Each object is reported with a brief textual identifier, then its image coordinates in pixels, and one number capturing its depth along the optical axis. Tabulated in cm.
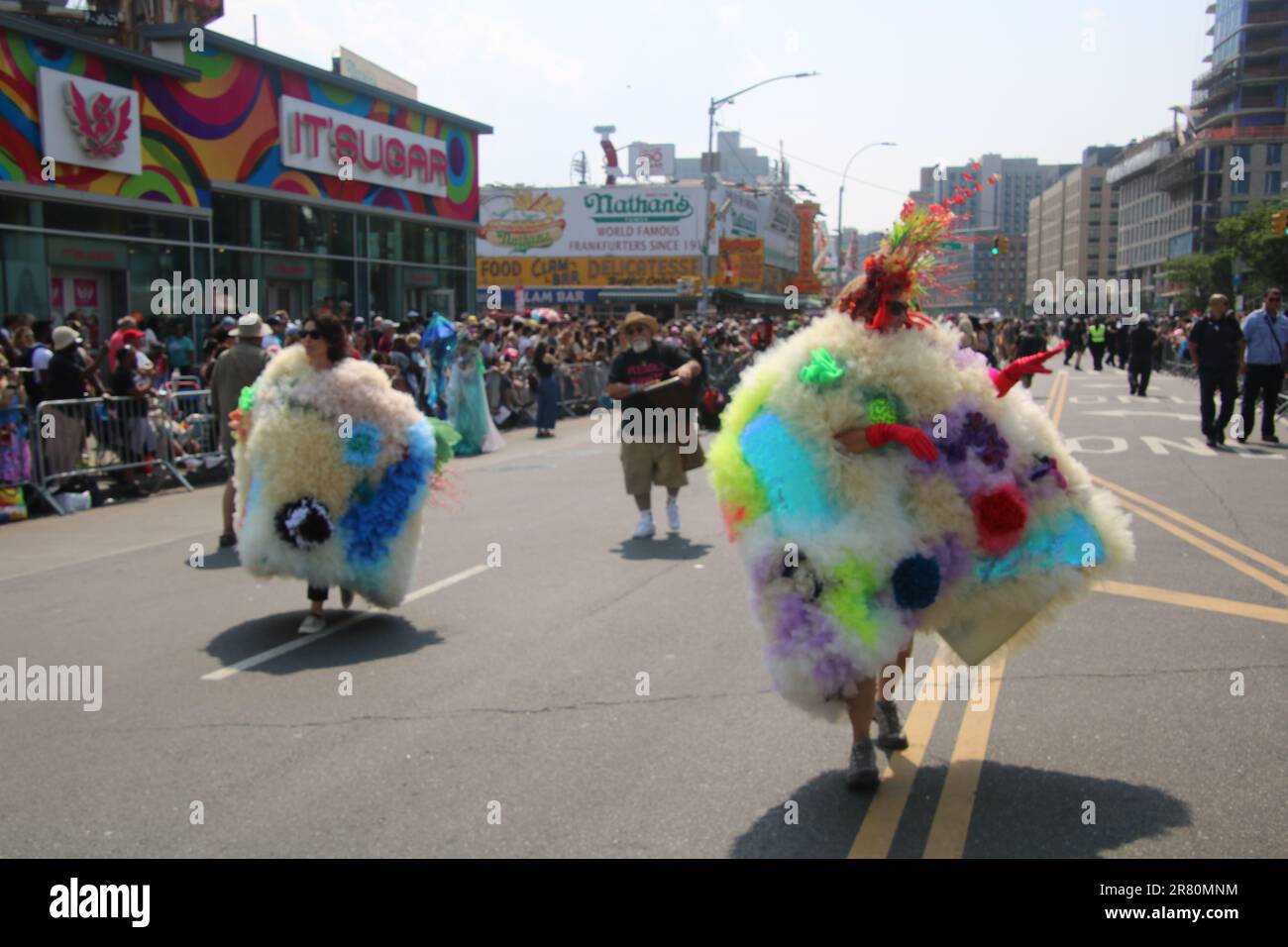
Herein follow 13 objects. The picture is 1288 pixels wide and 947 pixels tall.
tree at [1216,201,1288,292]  7712
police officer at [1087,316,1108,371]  3819
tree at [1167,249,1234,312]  10276
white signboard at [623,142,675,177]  7981
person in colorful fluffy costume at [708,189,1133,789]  423
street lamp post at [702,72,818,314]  3627
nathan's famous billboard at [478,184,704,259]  6394
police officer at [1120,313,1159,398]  2594
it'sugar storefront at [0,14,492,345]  1859
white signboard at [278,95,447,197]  2500
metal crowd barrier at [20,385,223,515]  1209
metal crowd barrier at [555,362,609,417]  2383
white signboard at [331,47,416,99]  2959
